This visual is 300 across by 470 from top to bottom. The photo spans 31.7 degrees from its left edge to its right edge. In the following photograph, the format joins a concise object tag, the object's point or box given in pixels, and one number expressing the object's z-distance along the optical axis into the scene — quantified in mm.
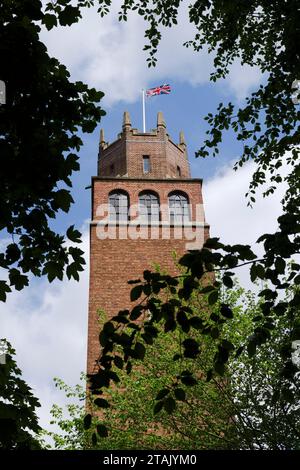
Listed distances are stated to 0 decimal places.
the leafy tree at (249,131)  3229
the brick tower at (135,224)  25219
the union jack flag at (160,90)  36312
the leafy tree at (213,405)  11695
